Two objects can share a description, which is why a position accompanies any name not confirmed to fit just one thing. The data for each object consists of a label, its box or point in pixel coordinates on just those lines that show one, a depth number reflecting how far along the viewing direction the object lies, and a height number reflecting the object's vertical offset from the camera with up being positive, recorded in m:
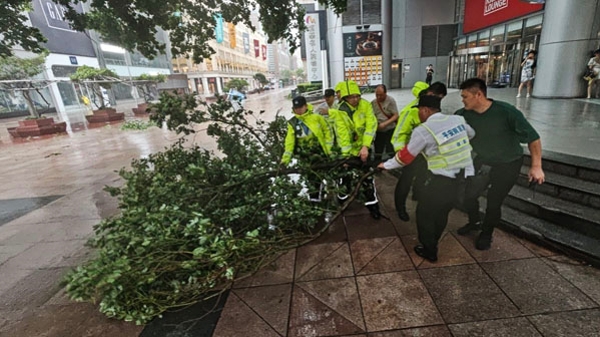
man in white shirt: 2.37 -0.74
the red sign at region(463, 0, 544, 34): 11.59 +2.28
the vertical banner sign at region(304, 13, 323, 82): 20.34 +2.24
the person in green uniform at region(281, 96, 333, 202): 3.51 -0.70
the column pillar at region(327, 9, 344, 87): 17.77 +1.89
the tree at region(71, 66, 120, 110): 17.87 +1.43
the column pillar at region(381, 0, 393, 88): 17.91 +2.15
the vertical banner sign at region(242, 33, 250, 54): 64.06 +10.25
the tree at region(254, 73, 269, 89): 55.56 +1.30
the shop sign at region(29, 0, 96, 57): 25.42 +6.81
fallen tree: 2.39 -1.29
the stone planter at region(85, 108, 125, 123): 18.70 -1.06
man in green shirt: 2.47 -0.66
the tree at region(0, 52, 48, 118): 15.34 +2.03
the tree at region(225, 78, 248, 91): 39.13 +0.39
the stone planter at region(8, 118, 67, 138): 14.44 -1.09
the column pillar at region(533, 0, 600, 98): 7.91 +0.32
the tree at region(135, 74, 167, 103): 22.97 +1.28
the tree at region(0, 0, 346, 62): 4.87 +1.30
